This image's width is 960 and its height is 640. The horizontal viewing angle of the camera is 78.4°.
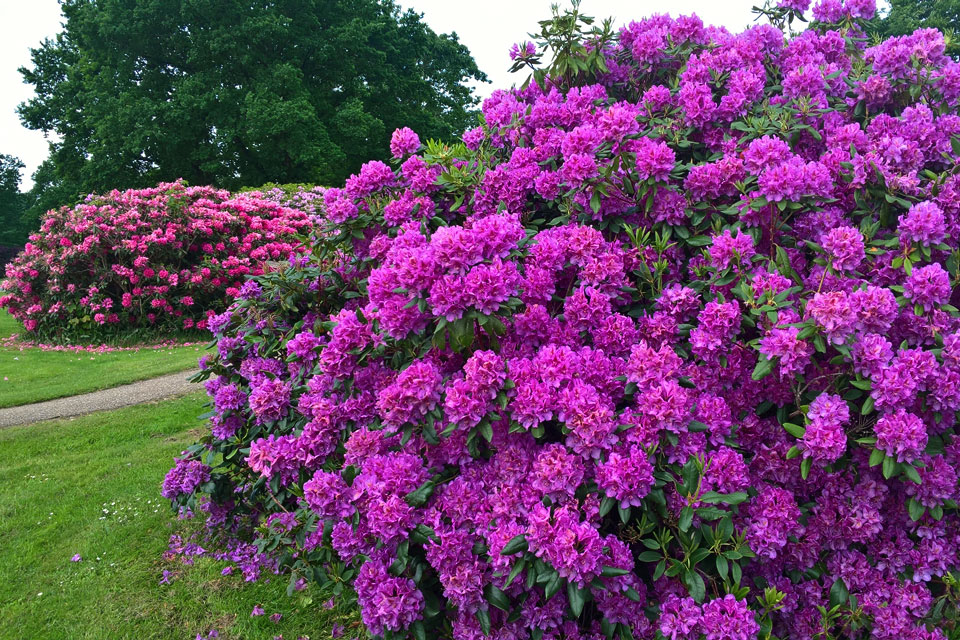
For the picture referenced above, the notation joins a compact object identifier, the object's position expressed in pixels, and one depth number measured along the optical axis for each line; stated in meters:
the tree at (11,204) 34.72
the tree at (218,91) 21.84
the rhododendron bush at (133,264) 10.49
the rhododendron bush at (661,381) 1.97
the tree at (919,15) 27.72
